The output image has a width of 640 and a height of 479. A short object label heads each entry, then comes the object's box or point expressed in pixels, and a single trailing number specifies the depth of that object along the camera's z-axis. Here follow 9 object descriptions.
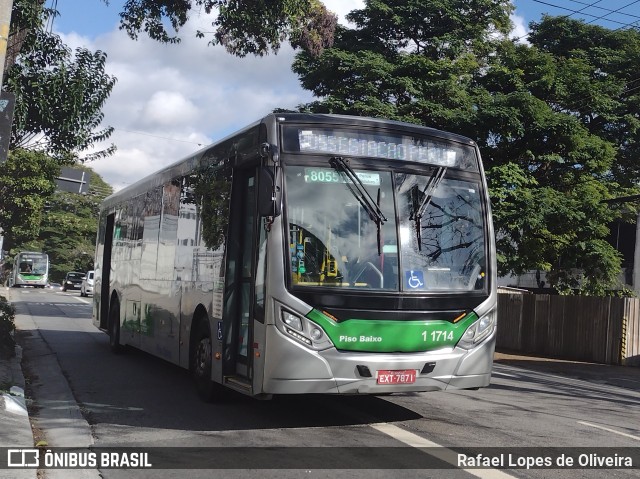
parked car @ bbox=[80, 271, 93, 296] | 49.78
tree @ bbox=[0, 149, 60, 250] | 30.04
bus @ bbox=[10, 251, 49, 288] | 64.00
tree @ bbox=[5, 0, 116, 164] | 12.41
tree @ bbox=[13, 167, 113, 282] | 74.25
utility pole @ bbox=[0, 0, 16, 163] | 6.54
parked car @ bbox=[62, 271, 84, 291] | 62.62
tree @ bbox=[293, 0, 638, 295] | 22.69
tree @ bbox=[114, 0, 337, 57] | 13.73
